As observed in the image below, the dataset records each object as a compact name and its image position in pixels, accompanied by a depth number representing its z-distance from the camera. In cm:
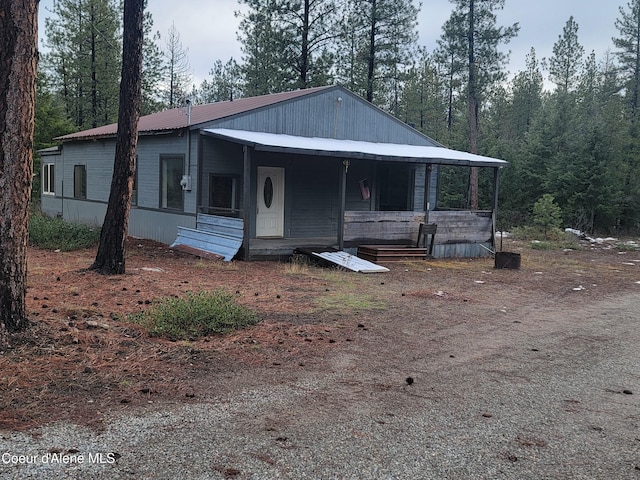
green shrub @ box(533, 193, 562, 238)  2133
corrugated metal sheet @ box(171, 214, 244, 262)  1305
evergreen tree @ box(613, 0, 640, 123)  3635
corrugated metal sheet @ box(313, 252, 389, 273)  1243
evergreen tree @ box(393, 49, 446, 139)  4231
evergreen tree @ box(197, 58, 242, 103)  4362
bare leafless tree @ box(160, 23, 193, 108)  3634
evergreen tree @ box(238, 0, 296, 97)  2747
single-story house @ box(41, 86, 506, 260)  1409
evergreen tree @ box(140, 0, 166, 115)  3259
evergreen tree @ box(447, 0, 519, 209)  2789
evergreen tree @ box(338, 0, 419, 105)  2816
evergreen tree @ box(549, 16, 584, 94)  3956
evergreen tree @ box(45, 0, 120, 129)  3072
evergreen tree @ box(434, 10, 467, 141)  2834
